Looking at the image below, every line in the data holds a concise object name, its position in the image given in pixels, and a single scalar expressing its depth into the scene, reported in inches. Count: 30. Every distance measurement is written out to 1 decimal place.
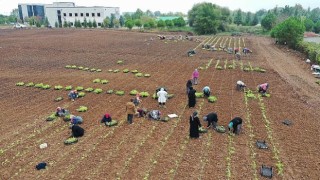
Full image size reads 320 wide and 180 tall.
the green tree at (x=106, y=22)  4925.0
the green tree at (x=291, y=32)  1956.2
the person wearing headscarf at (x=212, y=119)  640.4
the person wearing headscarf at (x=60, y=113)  740.6
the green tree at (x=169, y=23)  4425.9
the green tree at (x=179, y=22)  4527.6
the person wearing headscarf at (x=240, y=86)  941.8
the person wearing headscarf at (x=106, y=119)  689.6
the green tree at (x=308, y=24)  4058.3
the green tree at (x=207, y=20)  3577.3
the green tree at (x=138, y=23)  4584.2
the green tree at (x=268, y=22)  3736.7
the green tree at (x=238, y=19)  5147.6
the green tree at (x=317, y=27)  4067.4
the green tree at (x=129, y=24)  4298.5
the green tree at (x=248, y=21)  5258.9
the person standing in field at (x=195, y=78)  1002.5
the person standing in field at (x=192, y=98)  776.9
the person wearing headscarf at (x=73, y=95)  870.4
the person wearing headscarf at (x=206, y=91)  863.7
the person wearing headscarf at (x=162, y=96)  783.7
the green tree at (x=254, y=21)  5073.8
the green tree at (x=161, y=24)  4367.6
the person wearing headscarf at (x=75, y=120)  679.1
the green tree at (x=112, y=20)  5065.5
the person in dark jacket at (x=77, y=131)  614.5
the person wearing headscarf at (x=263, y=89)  890.4
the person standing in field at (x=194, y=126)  594.5
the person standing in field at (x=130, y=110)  676.1
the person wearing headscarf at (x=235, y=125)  613.9
